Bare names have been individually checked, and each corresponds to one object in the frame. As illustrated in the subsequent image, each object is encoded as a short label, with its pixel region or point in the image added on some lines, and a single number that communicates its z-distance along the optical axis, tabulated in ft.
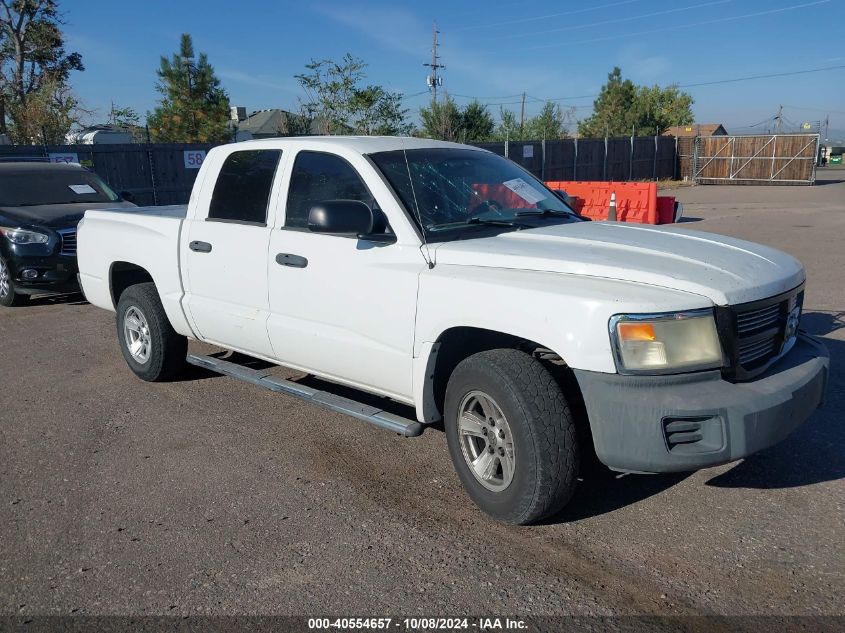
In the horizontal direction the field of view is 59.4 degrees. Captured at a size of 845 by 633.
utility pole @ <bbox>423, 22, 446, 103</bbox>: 170.84
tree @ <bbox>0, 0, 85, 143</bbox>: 106.01
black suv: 30.35
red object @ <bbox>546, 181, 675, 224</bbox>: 54.44
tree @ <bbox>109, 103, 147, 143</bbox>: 124.34
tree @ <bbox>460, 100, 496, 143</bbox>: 124.26
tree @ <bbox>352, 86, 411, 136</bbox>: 83.82
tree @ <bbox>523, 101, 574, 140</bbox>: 166.40
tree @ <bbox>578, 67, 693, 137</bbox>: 173.06
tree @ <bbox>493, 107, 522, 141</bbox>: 152.03
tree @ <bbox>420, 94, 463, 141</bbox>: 108.58
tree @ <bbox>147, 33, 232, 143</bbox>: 131.23
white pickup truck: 10.39
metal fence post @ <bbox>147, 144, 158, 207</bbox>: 65.36
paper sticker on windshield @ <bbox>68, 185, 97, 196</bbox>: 34.94
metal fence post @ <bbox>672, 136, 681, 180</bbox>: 124.36
